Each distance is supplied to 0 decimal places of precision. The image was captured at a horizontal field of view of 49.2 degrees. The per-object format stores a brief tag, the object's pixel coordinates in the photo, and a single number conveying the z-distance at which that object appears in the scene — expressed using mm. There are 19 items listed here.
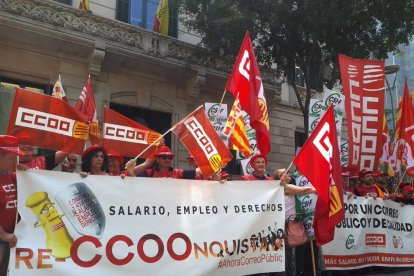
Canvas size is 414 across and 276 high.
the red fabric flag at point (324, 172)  5309
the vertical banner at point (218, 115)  9930
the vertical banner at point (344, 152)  9430
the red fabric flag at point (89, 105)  6354
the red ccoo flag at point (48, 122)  4488
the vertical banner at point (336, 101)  9031
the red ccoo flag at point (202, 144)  5242
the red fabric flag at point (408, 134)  8125
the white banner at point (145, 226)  4039
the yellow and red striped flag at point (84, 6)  11728
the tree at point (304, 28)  10375
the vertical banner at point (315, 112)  9031
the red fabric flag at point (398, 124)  8375
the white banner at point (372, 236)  6520
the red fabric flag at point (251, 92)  5836
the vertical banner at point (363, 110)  7316
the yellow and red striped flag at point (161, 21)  12712
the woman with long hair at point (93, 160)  5004
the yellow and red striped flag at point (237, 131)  6088
